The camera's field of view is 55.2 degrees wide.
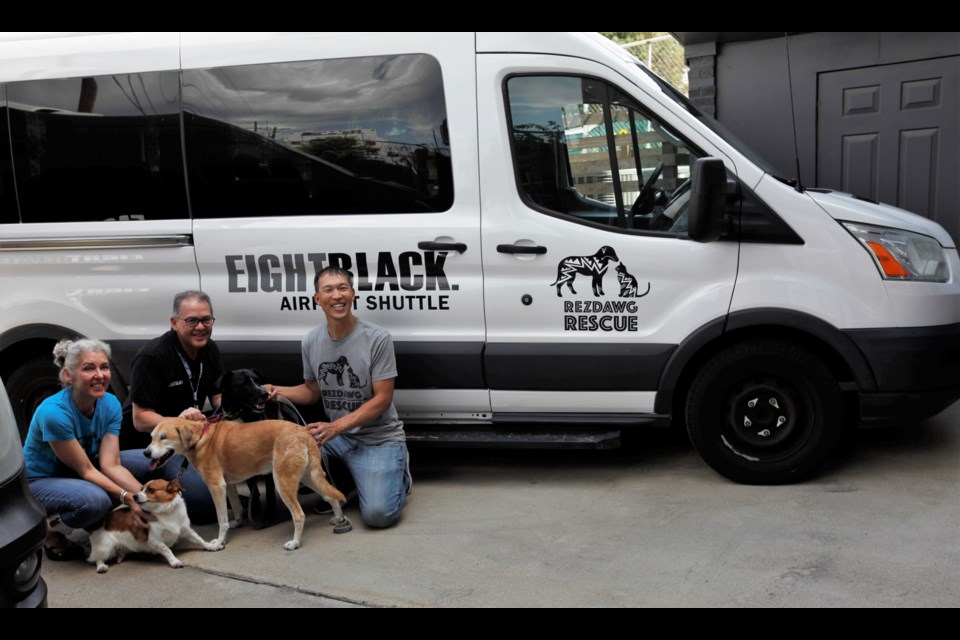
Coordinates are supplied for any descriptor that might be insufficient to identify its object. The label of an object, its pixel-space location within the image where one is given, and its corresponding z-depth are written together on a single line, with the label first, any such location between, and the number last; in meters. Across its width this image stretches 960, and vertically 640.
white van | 4.50
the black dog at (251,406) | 4.48
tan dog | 4.25
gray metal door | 6.91
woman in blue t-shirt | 3.97
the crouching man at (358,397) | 4.46
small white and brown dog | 4.03
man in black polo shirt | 4.48
